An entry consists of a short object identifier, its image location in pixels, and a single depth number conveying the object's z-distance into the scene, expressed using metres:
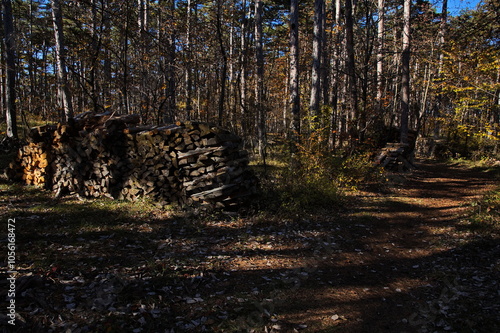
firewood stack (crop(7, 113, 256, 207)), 6.78
